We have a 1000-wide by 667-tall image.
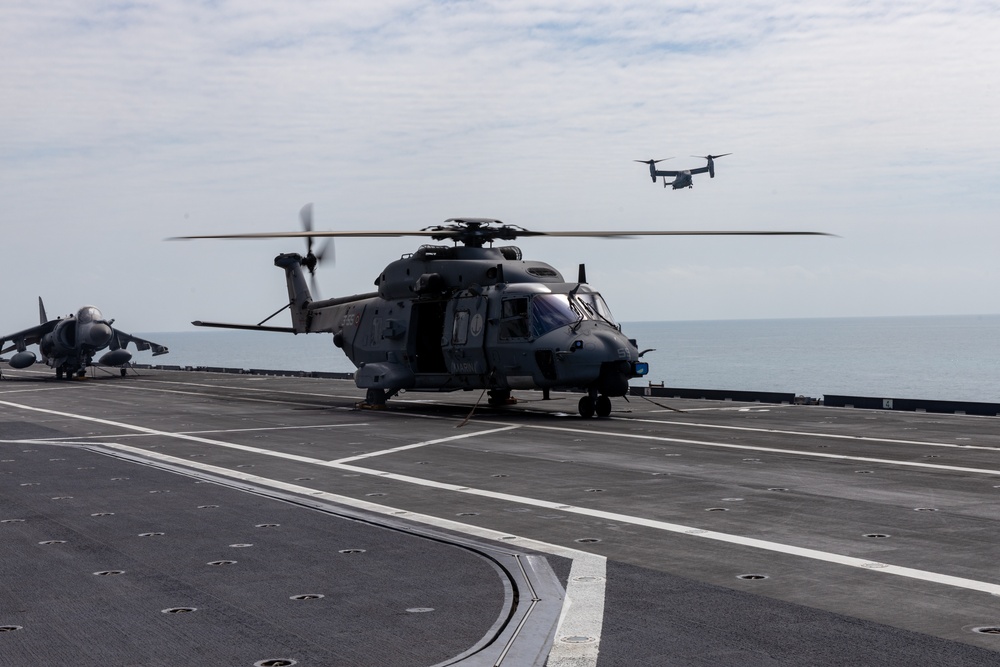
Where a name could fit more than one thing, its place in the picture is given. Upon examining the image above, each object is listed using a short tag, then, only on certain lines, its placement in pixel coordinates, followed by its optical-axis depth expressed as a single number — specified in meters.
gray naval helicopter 25.73
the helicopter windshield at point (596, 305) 26.81
